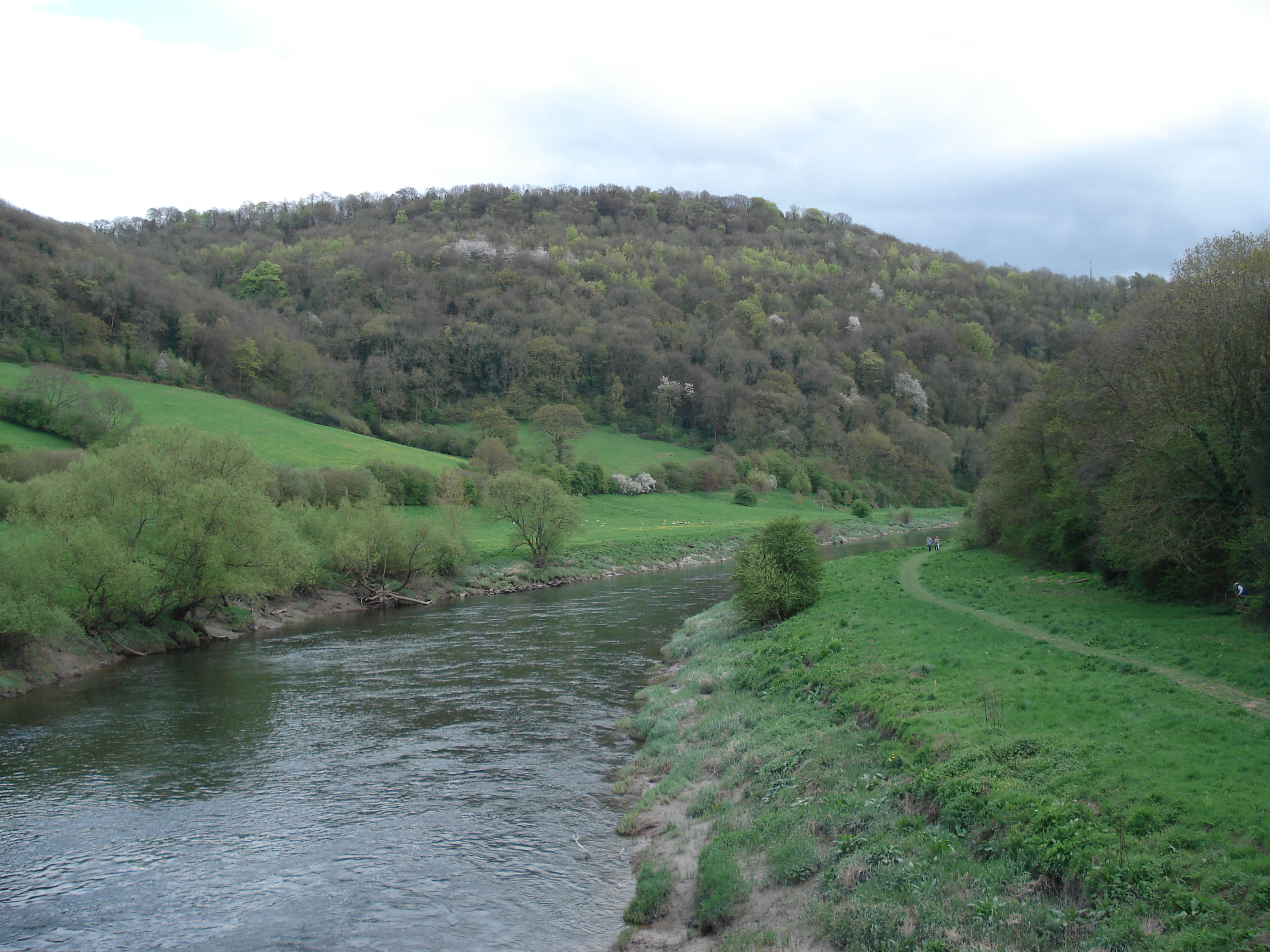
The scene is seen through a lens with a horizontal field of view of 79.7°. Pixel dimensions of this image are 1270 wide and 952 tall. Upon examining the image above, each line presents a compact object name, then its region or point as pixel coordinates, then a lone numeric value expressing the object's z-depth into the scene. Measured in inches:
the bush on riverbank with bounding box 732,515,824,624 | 1194.6
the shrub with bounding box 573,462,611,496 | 3516.2
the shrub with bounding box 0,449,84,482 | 1907.0
